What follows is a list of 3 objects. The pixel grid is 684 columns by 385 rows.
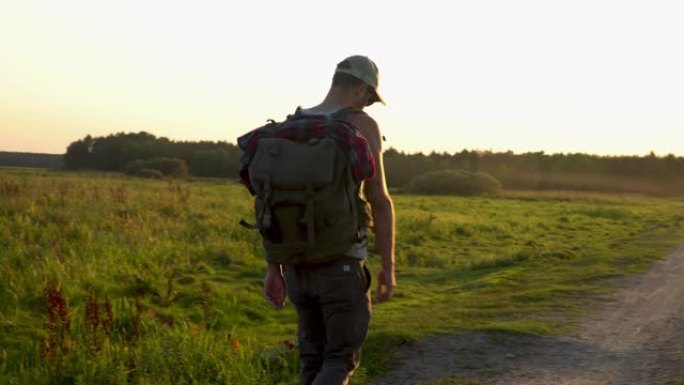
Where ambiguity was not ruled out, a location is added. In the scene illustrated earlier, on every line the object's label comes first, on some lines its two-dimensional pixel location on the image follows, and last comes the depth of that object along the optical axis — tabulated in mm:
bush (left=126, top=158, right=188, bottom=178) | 57672
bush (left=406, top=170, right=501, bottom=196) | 51875
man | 3348
